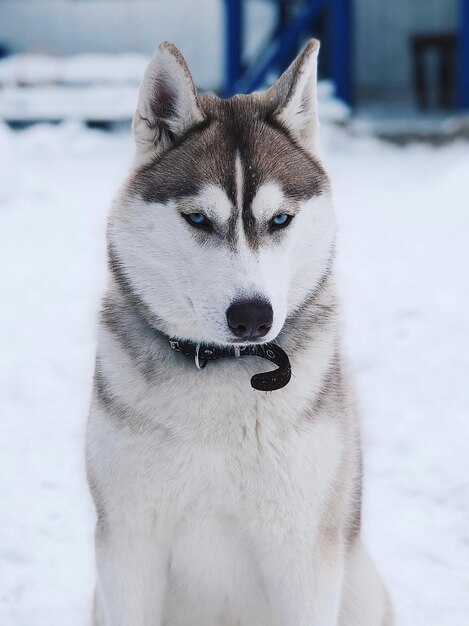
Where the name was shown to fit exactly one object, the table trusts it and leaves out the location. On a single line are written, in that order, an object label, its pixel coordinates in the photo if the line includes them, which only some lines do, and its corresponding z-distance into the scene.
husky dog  2.04
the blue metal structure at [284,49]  9.72
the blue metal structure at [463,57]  9.77
